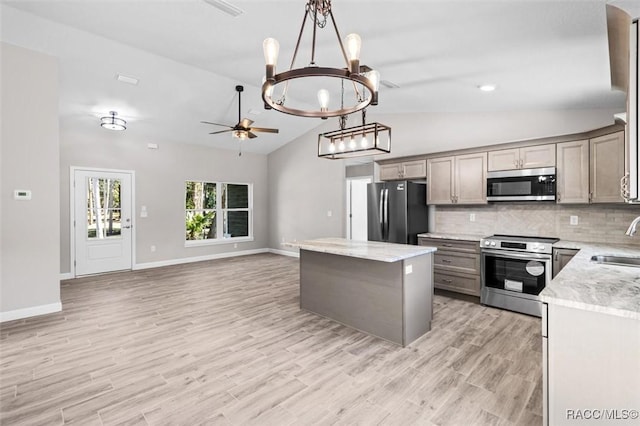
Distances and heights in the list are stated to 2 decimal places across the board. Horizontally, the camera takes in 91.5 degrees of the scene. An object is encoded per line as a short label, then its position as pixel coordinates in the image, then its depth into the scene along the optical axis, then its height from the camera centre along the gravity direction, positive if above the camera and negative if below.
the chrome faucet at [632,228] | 1.94 -0.12
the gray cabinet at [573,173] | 3.61 +0.44
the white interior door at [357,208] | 7.00 +0.07
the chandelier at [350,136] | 3.33 +0.86
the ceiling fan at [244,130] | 4.86 +1.29
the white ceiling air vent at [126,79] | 4.40 +1.92
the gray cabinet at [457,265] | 4.26 -0.78
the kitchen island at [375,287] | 2.99 -0.80
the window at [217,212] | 7.57 +0.00
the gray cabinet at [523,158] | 3.88 +0.69
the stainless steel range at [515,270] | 3.64 -0.75
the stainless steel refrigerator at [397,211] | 4.87 -0.01
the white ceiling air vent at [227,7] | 2.69 +1.82
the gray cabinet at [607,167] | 3.29 +0.46
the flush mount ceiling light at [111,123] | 5.02 +1.45
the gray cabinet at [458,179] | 4.47 +0.47
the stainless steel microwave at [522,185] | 3.85 +0.33
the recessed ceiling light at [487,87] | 3.63 +1.46
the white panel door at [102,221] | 5.91 -0.17
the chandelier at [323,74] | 1.76 +0.80
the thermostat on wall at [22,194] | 3.66 +0.22
